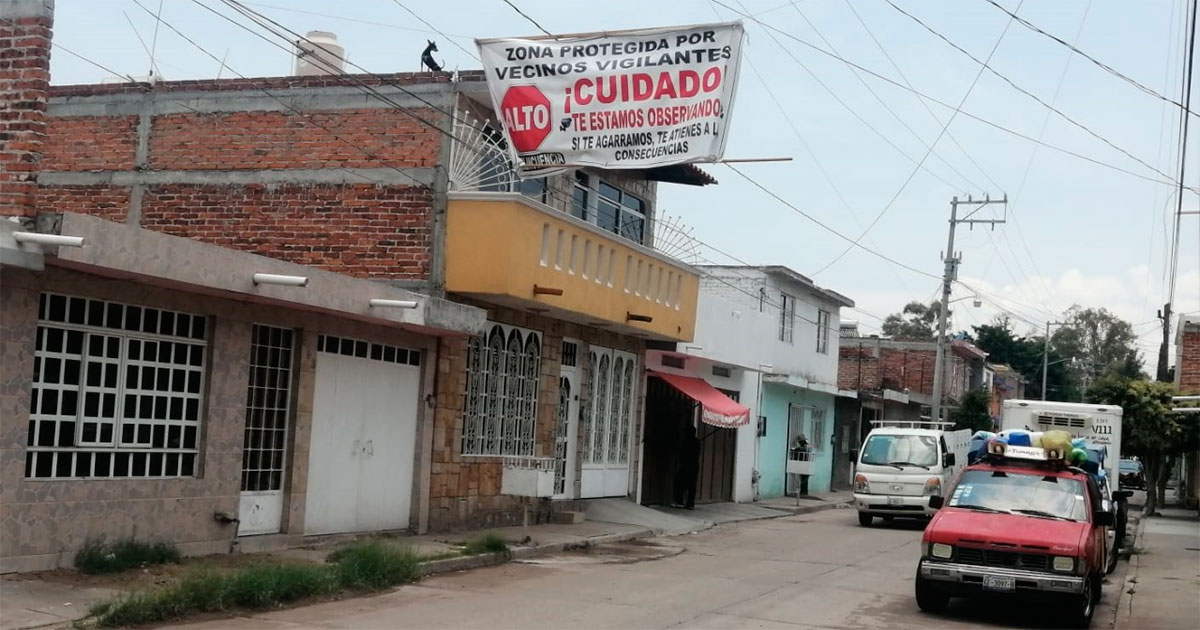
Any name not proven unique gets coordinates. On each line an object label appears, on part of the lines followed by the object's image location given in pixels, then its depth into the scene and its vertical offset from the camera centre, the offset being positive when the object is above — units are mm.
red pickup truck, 12586 -1381
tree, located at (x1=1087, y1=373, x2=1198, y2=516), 32781 -318
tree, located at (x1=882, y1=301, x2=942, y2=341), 93250 +5753
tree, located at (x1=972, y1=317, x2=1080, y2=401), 85875 +3289
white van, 26016 -1548
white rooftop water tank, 19125 +4713
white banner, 13719 +3213
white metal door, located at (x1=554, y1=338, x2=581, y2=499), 22141 -775
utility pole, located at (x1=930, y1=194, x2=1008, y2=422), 42219 +4071
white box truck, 23792 -243
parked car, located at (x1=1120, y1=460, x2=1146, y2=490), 46125 -2437
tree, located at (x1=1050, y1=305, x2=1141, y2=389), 91750 +5224
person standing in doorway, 27016 -1893
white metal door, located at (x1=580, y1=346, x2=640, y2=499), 23359 -830
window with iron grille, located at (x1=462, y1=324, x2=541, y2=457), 19141 -321
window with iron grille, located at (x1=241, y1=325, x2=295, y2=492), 14703 -603
